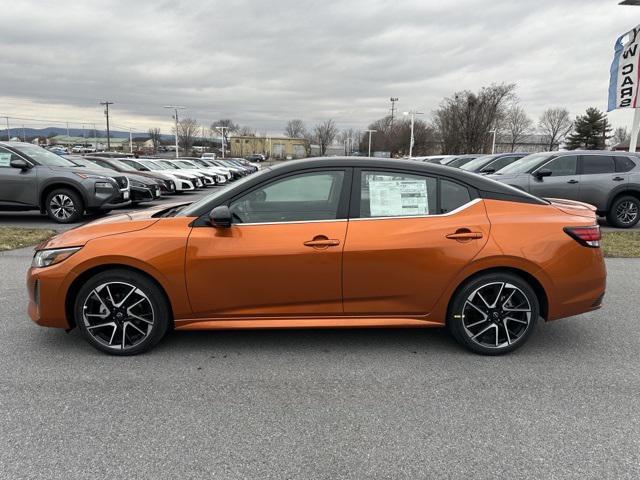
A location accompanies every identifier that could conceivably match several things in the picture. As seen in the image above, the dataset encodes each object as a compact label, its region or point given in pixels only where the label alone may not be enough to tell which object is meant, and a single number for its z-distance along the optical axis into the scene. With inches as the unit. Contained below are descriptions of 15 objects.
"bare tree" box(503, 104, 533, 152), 3189.0
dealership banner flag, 540.7
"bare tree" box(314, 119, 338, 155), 4104.3
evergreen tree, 3230.8
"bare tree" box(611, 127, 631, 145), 4190.5
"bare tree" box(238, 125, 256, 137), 4512.3
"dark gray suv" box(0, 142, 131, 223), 392.2
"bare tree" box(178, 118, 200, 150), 3479.3
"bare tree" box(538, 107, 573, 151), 3597.4
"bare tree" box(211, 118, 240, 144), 4192.4
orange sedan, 137.3
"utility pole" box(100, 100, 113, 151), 2919.3
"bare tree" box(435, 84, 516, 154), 2021.4
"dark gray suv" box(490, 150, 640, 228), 398.6
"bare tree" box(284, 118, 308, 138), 4541.3
